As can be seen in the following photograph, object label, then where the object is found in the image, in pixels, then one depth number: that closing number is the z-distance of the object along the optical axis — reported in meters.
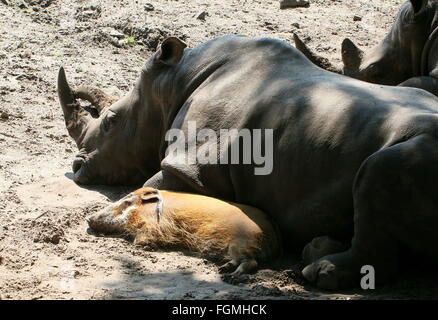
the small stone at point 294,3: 12.60
